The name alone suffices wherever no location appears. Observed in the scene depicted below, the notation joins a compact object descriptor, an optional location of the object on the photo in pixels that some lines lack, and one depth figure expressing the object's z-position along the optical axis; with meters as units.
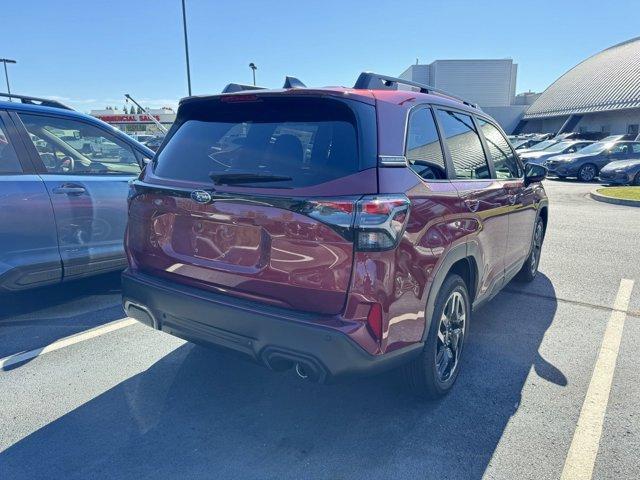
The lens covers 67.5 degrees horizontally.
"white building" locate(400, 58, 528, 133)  74.62
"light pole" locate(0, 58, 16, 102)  42.47
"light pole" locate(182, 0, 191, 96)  20.00
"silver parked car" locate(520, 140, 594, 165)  20.70
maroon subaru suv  2.23
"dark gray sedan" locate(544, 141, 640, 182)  18.17
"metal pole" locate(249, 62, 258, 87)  31.97
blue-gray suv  3.94
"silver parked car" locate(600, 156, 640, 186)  15.91
